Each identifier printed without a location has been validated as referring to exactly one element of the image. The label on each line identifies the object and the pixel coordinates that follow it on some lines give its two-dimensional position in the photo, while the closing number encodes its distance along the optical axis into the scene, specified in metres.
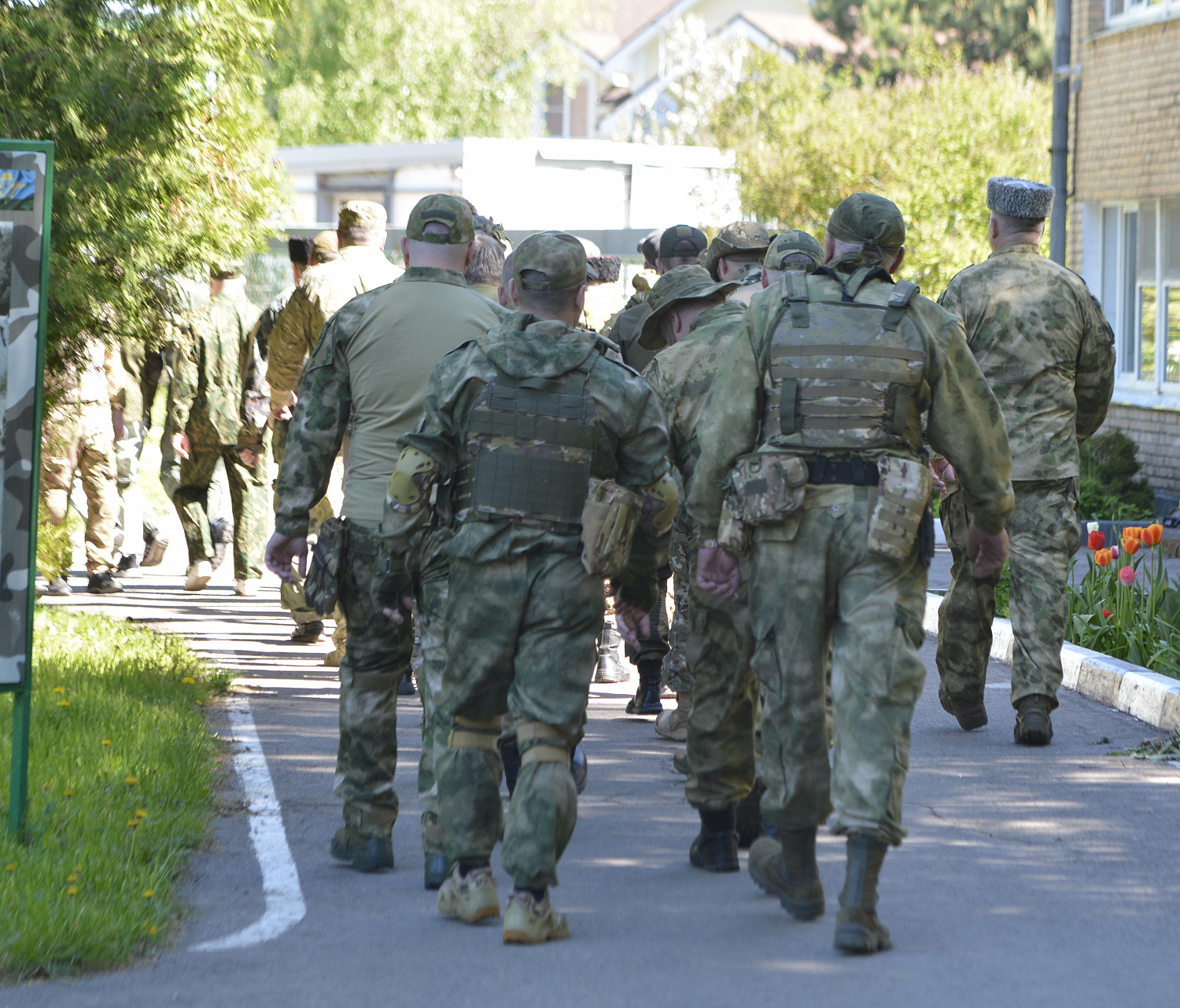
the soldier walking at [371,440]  11.40
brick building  32.91
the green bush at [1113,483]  30.25
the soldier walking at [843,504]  9.71
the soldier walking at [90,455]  21.83
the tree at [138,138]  17.92
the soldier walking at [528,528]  9.89
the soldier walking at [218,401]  23.36
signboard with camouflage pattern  10.95
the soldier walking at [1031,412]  15.37
